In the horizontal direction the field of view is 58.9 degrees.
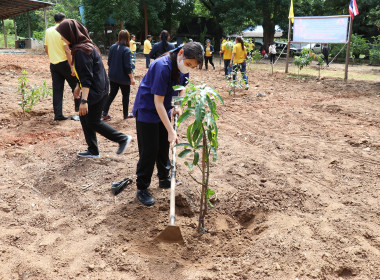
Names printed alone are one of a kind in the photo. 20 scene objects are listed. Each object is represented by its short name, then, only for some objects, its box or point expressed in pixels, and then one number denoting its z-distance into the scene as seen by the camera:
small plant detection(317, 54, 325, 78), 11.93
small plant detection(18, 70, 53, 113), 5.66
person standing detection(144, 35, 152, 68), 13.77
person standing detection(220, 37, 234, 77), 11.98
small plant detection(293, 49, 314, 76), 12.11
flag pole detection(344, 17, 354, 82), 10.97
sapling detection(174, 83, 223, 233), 2.51
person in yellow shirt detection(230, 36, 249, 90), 9.24
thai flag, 11.05
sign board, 11.37
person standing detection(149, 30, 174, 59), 7.77
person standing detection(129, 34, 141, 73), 12.34
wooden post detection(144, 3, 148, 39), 23.84
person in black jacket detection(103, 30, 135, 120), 5.50
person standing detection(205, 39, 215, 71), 14.15
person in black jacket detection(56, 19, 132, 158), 3.65
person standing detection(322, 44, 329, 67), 18.14
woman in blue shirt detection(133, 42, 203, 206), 2.75
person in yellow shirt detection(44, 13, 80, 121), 5.24
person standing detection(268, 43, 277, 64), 19.33
